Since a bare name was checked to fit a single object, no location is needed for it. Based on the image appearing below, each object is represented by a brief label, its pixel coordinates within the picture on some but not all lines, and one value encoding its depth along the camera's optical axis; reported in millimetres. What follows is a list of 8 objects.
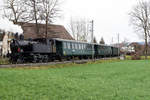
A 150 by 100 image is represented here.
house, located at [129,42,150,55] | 93106
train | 21359
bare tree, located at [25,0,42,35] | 32938
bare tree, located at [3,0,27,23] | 33656
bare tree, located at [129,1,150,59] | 50969
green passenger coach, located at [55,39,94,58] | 26359
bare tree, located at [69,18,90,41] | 66206
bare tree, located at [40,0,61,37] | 33688
